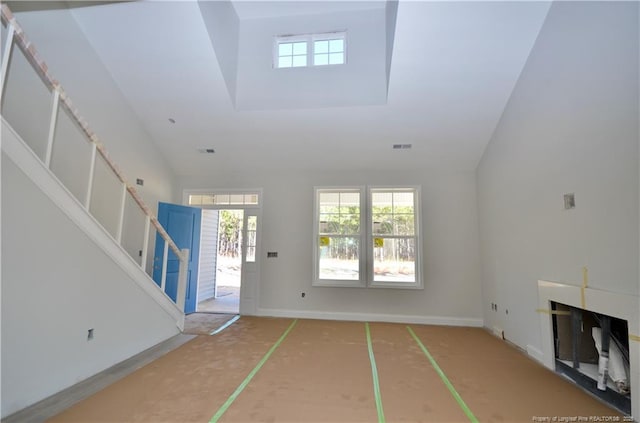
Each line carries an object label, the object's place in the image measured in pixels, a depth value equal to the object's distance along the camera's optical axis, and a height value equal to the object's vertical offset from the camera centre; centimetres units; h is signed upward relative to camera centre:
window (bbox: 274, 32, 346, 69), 428 +297
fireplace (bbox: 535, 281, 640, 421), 215 -78
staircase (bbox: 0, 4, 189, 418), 204 -23
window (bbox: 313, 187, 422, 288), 522 +19
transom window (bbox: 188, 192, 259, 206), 573 +93
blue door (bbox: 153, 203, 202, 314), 497 +4
